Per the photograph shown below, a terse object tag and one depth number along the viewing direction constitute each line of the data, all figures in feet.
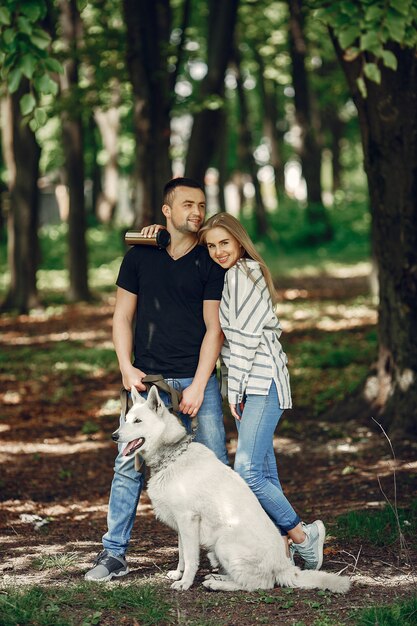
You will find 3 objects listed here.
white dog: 16.92
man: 17.97
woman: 17.48
